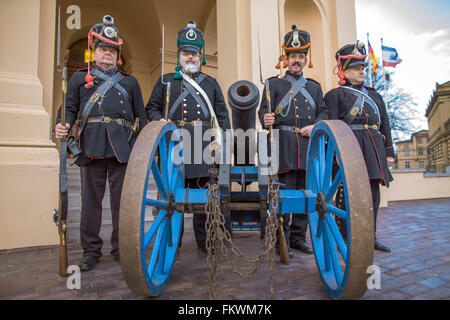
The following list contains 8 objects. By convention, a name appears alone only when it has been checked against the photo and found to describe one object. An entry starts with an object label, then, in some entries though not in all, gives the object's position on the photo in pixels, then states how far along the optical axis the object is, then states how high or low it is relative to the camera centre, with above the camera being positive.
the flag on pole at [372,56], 8.12 +3.27
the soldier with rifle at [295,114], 2.91 +0.60
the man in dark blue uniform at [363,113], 3.06 +0.64
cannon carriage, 1.51 -0.14
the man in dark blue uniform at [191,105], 2.79 +0.66
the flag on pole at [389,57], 10.42 +4.00
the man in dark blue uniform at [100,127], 2.61 +0.44
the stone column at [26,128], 3.24 +0.58
